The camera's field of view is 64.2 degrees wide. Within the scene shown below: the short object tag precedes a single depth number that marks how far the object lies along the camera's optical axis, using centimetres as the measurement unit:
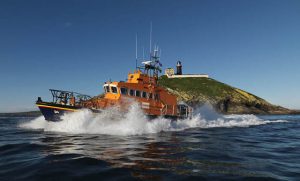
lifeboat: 1694
